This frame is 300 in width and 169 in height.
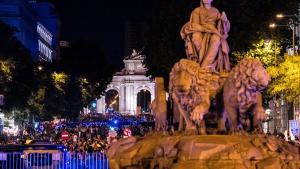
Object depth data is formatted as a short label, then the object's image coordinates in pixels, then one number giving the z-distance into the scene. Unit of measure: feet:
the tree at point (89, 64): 401.49
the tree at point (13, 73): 212.64
